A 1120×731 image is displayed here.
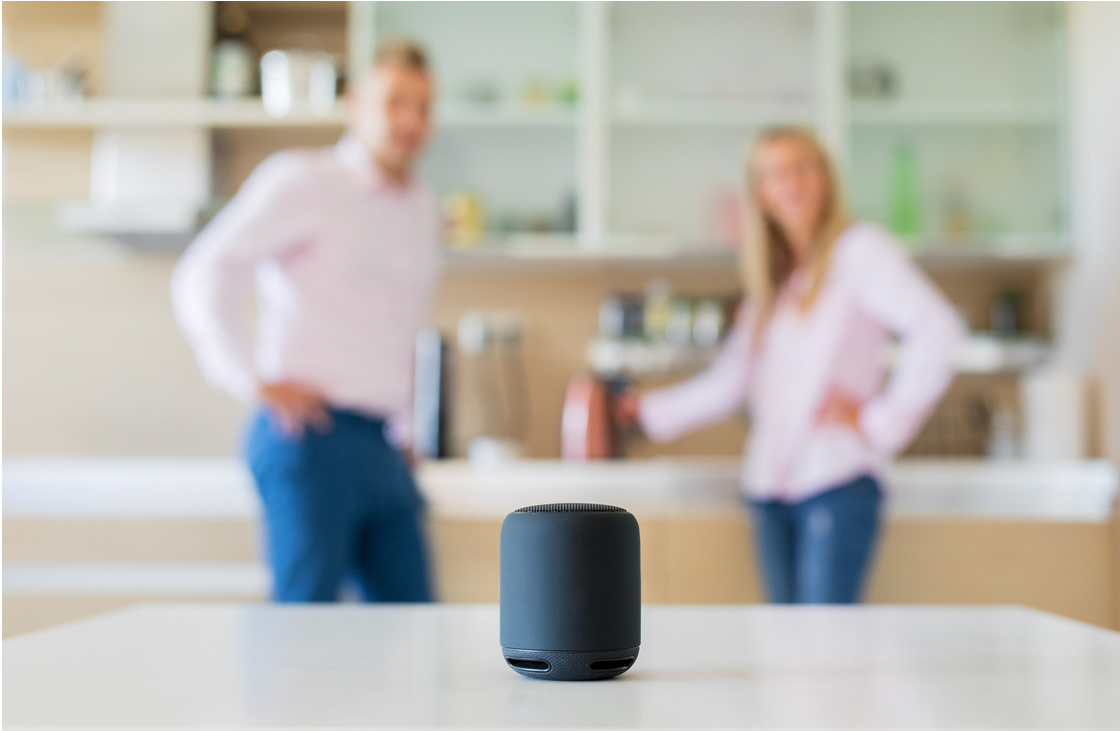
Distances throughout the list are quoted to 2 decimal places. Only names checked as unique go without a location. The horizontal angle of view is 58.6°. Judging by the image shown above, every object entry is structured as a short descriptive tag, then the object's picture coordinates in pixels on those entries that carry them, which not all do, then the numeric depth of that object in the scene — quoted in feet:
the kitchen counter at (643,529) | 7.36
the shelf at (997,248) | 8.54
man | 5.06
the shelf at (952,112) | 8.71
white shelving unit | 8.71
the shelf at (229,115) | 8.77
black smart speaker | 2.13
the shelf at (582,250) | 8.64
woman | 5.86
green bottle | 8.78
